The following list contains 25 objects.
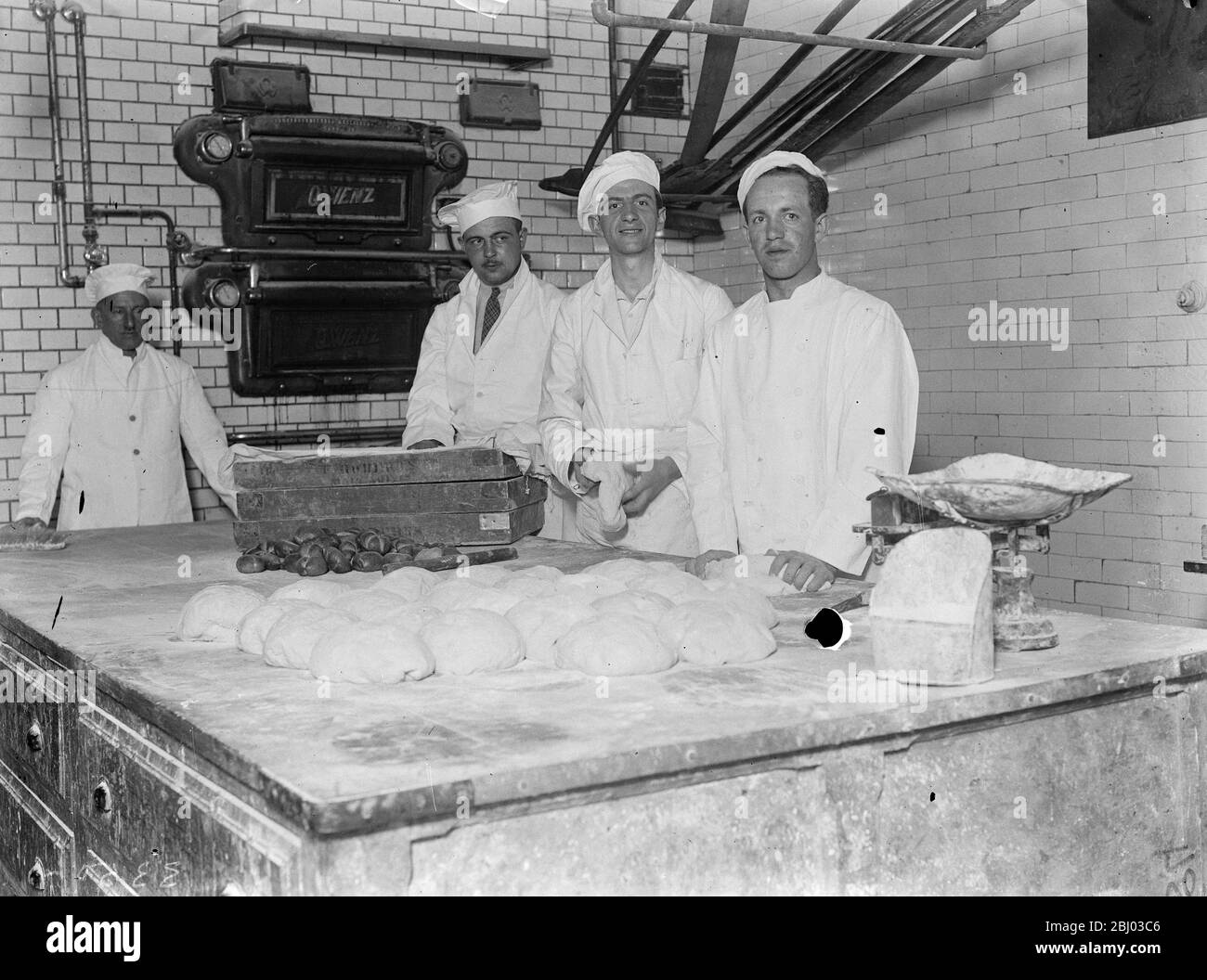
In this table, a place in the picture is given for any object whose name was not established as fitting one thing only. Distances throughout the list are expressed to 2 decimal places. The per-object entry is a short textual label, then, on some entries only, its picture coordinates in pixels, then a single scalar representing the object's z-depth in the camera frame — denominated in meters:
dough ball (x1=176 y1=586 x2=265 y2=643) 2.56
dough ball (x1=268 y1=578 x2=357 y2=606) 2.70
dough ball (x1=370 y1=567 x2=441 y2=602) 2.80
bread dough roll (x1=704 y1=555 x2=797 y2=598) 2.91
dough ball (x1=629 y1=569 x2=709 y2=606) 2.62
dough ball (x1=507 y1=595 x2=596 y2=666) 2.31
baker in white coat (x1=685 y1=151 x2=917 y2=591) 3.20
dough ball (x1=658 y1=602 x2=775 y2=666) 2.24
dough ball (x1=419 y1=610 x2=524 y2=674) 2.22
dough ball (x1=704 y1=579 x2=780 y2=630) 2.45
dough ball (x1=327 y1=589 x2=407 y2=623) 2.43
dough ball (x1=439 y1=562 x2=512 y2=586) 2.96
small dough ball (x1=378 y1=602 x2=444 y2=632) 2.36
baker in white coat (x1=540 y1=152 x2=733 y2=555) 4.00
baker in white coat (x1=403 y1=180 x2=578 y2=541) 4.95
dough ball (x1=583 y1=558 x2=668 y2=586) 2.84
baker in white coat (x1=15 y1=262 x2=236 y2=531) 5.62
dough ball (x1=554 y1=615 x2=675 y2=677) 2.17
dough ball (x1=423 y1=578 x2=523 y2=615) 2.55
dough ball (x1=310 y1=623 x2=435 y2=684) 2.16
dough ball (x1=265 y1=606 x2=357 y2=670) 2.29
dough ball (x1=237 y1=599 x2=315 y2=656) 2.45
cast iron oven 5.98
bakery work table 1.67
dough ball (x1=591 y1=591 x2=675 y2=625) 2.37
